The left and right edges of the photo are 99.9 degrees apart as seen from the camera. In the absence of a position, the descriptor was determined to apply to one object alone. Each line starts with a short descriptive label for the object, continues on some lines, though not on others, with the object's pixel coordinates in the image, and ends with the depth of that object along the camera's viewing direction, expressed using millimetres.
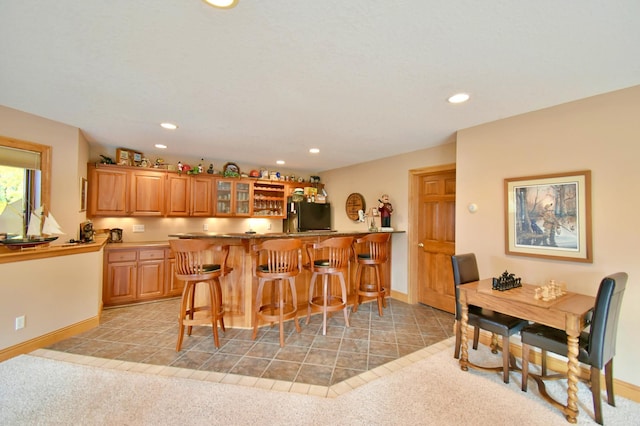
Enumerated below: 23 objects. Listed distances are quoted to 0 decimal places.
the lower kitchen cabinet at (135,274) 3988
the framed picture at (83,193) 3629
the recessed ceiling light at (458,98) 2355
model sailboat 2636
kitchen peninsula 3252
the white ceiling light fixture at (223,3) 1319
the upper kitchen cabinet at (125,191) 4125
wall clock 5242
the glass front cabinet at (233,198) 5223
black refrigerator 5648
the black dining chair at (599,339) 1832
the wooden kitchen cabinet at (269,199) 5605
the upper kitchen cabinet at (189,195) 4723
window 2814
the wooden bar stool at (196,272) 2775
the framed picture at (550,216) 2361
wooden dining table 1888
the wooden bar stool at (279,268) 2900
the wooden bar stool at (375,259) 3766
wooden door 3959
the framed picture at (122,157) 4328
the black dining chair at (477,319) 2299
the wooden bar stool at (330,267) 3268
